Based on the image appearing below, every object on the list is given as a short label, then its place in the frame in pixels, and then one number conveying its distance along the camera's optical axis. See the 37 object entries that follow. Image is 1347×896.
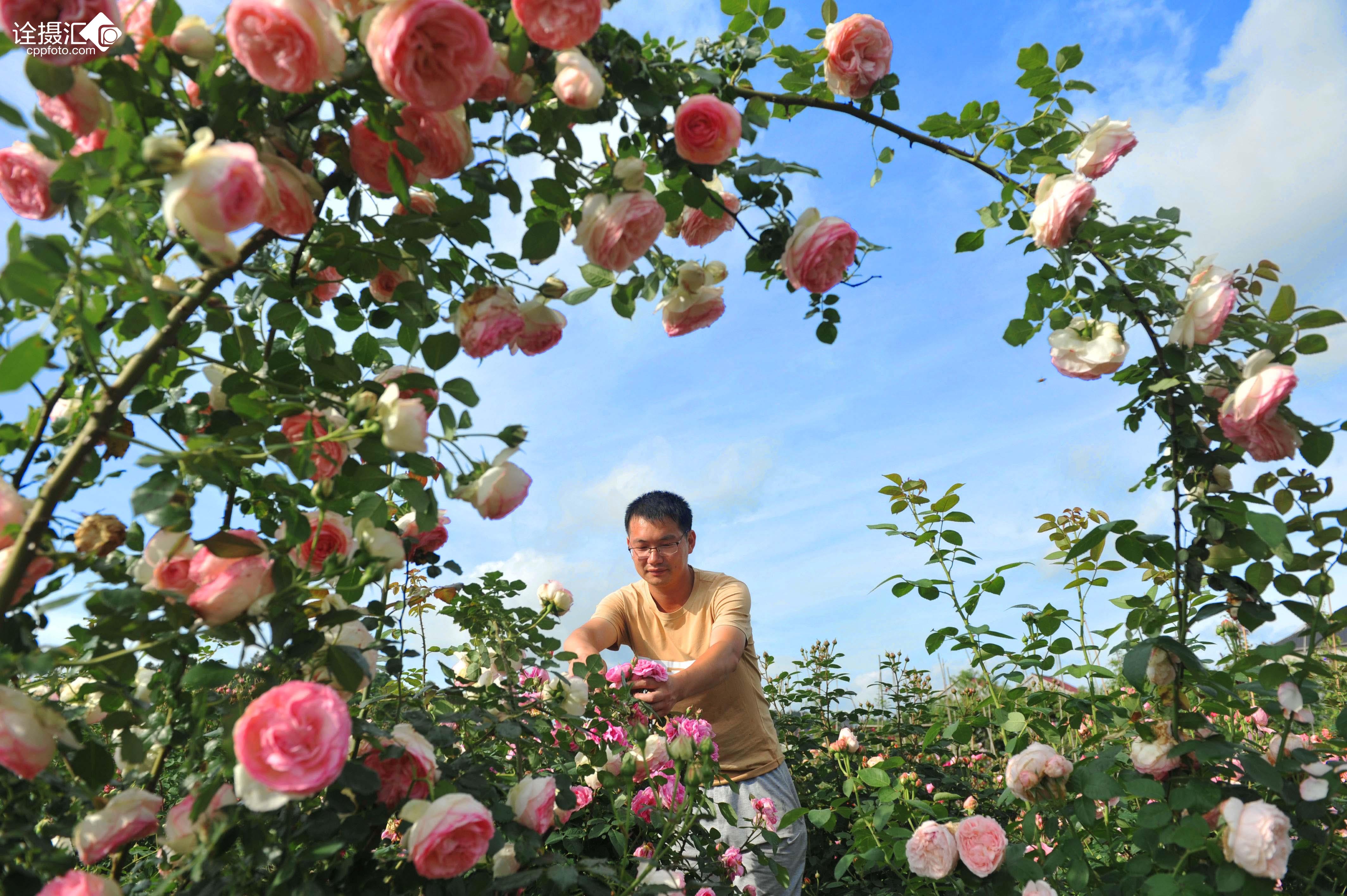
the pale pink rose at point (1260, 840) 1.34
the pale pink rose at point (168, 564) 1.10
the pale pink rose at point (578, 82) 1.16
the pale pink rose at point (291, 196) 1.13
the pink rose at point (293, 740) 0.95
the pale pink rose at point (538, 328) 1.37
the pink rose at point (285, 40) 0.97
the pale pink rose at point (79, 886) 1.01
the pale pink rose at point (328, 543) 1.21
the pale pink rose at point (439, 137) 1.18
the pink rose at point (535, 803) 1.29
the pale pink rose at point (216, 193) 0.93
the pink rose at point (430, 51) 0.98
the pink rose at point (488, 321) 1.30
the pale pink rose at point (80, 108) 1.07
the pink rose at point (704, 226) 1.63
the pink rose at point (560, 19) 1.09
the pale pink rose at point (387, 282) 1.48
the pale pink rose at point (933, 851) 1.71
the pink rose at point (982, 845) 1.64
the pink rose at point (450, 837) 1.07
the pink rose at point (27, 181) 1.21
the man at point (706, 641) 2.69
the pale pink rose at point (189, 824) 1.09
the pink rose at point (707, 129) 1.26
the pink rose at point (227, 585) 1.05
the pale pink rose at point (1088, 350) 1.68
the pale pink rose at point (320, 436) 1.18
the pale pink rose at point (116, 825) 1.09
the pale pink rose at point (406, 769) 1.20
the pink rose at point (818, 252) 1.41
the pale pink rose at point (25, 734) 1.01
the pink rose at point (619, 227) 1.24
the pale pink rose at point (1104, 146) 1.75
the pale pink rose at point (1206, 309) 1.56
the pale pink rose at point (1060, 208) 1.65
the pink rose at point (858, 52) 1.70
